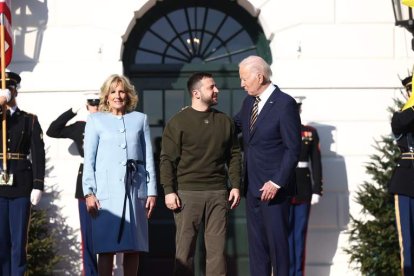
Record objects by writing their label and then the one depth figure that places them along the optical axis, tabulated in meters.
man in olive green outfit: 9.37
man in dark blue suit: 8.65
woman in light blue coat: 8.84
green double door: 12.69
